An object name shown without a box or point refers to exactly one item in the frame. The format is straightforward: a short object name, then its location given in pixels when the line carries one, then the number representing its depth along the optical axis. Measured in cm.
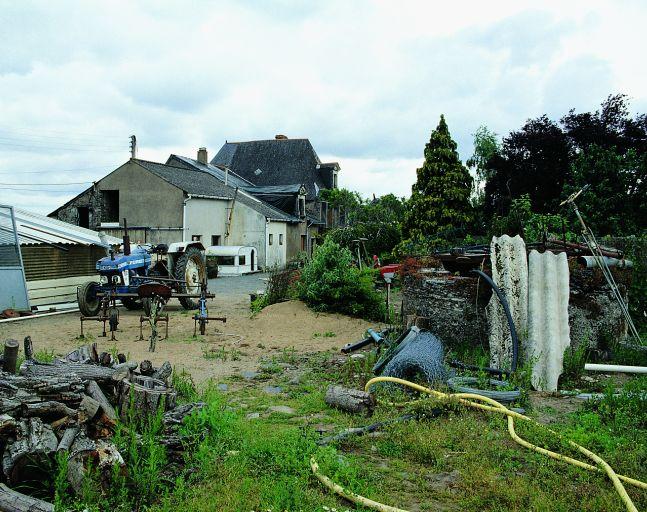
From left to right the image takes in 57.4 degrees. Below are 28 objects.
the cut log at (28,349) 666
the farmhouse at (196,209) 2841
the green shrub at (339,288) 1380
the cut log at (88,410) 479
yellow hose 412
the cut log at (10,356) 610
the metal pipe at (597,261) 891
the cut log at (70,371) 566
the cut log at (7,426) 434
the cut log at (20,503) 375
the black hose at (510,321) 751
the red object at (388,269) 1942
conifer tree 2650
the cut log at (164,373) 627
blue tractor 1385
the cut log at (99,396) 506
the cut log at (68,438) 429
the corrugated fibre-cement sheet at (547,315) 754
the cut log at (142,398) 514
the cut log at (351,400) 633
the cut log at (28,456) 419
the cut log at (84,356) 660
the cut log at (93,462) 404
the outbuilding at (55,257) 1545
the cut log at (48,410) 472
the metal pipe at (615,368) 789
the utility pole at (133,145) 3478
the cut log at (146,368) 638
